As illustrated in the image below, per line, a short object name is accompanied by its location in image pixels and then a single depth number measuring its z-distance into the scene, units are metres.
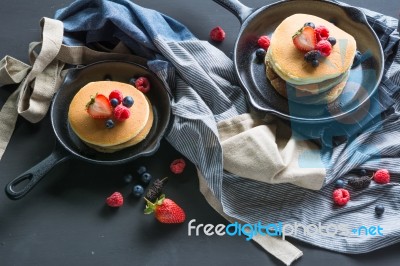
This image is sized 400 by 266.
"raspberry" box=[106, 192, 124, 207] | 1.53
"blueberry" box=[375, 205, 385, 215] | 1.52
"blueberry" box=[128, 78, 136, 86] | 1.66
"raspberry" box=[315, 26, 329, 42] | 1.55
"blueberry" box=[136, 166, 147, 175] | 1.58
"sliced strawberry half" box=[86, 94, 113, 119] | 1.51
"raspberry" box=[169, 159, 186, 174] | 1.59
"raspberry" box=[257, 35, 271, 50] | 1.72
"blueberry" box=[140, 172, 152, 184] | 1.58
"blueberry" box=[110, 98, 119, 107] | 1.52
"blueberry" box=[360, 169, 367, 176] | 1.57
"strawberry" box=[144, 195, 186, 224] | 1.51
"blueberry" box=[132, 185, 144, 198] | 1.56
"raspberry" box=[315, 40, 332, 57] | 1.53
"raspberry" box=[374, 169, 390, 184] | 1.54
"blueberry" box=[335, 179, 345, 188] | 1.55
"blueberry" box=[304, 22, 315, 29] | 1.55
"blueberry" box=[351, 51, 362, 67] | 1.68
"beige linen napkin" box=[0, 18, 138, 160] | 1.63
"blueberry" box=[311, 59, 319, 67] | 1.54
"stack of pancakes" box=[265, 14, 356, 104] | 1.55
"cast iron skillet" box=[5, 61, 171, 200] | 1.50
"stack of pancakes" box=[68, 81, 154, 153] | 1.54
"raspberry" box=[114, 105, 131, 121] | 1.51
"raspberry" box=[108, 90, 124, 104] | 1.53
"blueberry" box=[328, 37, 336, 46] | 1.56
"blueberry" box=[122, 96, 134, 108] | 1.52
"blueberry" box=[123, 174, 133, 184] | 1.58
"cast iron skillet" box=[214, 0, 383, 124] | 1.61
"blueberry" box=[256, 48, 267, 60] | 1.70
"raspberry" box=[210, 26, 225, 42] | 1.76
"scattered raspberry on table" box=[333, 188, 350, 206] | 1.53
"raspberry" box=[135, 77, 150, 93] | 1.64
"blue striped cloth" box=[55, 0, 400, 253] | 1.53
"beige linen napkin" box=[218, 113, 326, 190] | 1.51
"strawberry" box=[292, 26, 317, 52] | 1.54
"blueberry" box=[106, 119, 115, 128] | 1.52
